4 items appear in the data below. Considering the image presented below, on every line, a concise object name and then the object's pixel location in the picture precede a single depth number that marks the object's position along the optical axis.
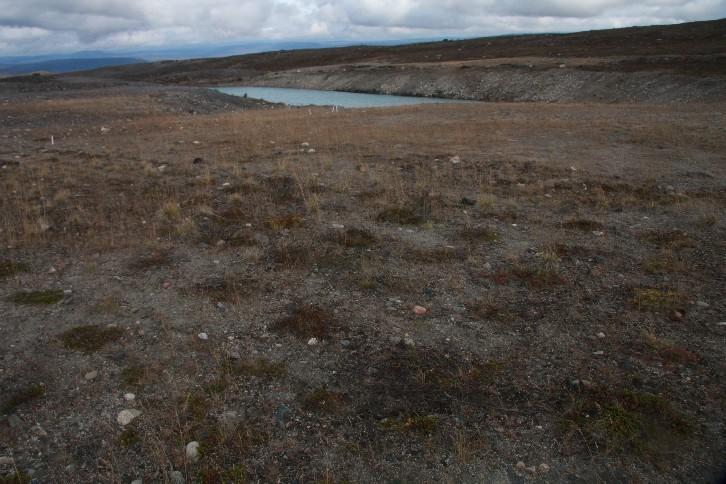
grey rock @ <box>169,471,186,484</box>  4.09
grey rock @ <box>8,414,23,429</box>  4.63
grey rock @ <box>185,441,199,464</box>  4.30
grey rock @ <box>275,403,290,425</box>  4.77
